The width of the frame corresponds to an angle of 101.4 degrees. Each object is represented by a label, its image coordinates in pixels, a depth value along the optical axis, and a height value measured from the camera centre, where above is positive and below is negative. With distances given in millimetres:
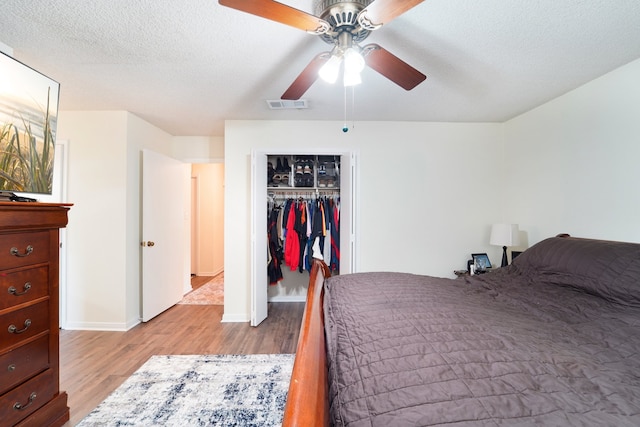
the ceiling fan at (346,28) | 1033 +816
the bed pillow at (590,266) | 1317 -306
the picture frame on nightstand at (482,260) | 2873 -515
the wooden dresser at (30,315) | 1321 -561
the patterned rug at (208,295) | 3646 -1239
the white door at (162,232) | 2955 -233
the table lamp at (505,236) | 2557 -223
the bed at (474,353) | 573 -426
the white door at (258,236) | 2779 -250
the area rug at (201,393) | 1576 -1236
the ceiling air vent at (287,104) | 2490 +1067
